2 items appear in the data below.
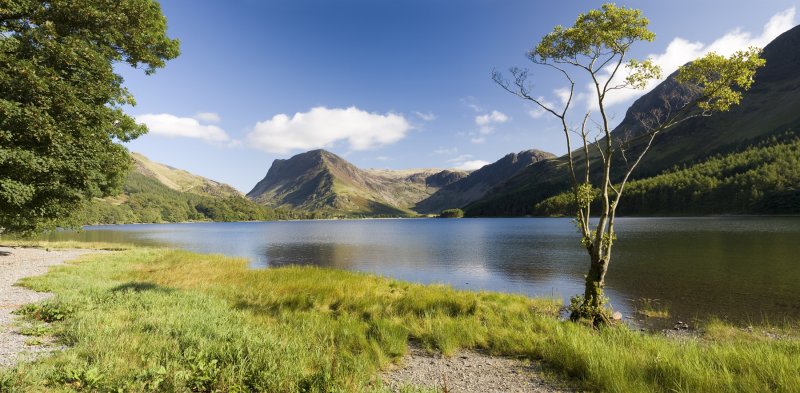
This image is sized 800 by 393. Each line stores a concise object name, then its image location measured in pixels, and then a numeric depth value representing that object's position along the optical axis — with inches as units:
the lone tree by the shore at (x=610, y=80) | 574.2
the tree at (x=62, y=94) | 633.0
